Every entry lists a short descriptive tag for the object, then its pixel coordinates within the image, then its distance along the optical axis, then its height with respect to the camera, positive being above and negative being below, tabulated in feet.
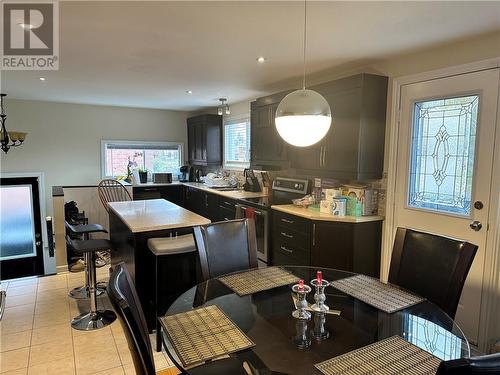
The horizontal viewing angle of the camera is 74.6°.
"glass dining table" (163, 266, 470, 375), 3.69 -2.30
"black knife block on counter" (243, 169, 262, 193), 15.97 -1.32
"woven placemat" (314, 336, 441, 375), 3.44 -2.23
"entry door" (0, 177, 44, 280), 16.34 -3.89
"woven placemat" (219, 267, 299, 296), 5.65 -2.27
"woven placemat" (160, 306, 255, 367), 3.75 -2.25
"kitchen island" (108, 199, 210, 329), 8.73 -2.91
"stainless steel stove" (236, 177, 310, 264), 12.41 -1.98
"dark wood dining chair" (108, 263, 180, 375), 3.57 -1.94
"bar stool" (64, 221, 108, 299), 10.15 -3.89
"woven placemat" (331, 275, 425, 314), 5.04 -2.25
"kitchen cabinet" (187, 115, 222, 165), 19.16 +1.00
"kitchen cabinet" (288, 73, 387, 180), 9.65 +0.92
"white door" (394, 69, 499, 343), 7.66 -0.08
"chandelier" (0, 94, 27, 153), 15.44 +0.79
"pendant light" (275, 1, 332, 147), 5.20 +0.62
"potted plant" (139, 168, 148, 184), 20.18 -1.34
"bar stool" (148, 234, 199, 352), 8.70 -3.18
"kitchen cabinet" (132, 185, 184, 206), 19.15 -2.29
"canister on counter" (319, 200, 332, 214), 10.59 -1.63
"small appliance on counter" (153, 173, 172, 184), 20.67 -1.48
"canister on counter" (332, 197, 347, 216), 10.24 -1.54
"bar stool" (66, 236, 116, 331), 9.56 -4.10
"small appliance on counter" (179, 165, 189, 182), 22.21 -1.24
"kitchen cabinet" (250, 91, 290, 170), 13.03 +0.76
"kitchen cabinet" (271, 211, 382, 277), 9.73 -2.68
